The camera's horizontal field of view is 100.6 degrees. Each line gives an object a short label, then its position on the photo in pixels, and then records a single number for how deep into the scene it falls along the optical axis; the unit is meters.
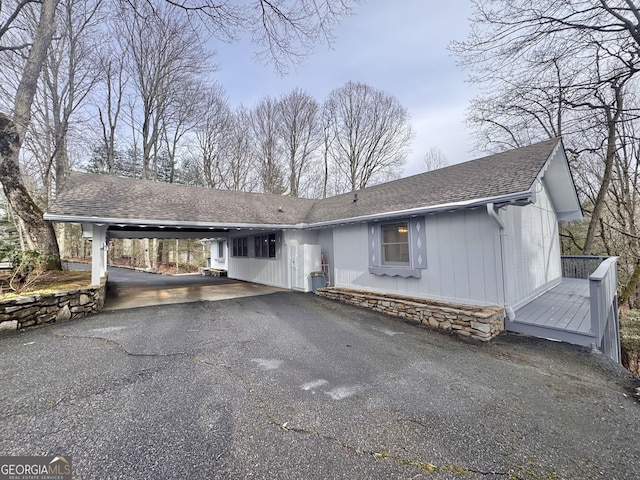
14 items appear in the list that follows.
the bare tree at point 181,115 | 16.67
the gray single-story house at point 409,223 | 5.36
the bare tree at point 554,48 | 6.43
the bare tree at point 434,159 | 22.44
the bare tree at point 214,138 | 18.45
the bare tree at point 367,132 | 19.44
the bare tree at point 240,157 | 19.88
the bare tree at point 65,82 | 11.95
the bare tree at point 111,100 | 15.09
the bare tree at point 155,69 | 14.95
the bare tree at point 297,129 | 19.81
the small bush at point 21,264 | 5.54
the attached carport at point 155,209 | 6.21
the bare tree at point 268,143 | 20.11
